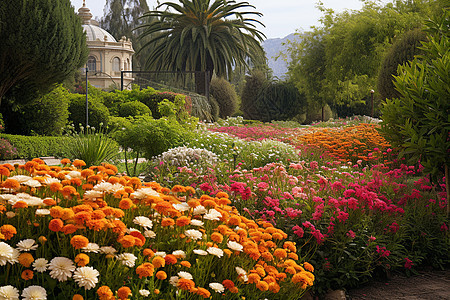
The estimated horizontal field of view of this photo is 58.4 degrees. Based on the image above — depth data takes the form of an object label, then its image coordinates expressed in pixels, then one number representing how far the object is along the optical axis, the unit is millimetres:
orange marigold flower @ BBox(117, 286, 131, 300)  1771
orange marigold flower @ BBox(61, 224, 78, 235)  1937
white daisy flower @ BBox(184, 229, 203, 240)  2250
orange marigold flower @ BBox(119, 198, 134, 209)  2238
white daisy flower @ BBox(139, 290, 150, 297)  1862
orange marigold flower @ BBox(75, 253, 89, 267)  1784
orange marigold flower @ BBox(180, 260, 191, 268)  2100
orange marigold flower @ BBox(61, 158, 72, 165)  3228
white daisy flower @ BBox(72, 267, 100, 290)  1734
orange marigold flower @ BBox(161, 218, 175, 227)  2264
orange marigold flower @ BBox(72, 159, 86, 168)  3088
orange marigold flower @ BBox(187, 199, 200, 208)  2533
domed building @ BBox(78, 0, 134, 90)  43906
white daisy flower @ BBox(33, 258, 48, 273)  1850
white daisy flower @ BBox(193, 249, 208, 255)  2153
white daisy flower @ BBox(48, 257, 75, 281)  1788
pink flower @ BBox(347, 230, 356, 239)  3344
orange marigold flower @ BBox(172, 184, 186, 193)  2693
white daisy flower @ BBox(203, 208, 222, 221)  2447
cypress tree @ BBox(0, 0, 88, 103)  9727
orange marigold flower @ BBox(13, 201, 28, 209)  2045
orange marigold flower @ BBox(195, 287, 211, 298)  1917
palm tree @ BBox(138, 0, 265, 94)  23750
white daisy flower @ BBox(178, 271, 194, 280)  2005
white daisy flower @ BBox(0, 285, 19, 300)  1689
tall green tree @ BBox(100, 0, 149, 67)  45719
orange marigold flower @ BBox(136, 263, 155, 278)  1879
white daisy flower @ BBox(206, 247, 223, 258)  2161
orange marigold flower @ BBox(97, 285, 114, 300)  1759
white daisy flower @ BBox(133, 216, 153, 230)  2182
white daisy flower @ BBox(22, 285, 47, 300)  1712
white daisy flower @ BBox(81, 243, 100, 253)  1901
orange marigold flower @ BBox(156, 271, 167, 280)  1962
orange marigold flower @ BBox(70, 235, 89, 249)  1826
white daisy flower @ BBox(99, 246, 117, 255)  1979
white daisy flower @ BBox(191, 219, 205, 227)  2358
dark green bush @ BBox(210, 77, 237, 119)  30078
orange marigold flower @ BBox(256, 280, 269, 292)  2111
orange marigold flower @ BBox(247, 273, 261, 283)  2154
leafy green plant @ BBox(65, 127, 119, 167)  7371
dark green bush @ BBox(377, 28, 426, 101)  13086
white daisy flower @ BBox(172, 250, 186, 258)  2193
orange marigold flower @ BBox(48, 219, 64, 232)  1889
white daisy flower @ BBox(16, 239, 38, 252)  1926
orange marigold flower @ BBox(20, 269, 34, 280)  1859
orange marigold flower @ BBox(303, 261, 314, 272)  2514
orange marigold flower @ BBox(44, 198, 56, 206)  2195
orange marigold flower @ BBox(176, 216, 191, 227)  2268
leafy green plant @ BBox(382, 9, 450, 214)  4195
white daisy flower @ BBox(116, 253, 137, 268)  1946
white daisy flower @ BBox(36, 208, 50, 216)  2078
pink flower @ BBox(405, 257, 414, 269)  3682
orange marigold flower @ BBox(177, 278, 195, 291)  1922
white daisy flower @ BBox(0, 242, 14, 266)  1793
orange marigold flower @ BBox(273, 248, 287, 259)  2494
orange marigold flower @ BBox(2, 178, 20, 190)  2328
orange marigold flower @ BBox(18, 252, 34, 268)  1869
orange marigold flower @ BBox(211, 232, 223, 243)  2227
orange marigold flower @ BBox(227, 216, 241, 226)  2574
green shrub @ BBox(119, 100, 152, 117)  17047
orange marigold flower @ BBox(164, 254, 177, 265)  2074
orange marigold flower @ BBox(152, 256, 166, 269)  1985
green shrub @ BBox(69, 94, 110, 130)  15484
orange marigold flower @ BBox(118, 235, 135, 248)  1956
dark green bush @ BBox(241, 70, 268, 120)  31500
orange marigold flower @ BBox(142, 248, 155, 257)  2055
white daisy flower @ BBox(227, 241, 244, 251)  2303
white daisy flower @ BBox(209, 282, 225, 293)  2035
